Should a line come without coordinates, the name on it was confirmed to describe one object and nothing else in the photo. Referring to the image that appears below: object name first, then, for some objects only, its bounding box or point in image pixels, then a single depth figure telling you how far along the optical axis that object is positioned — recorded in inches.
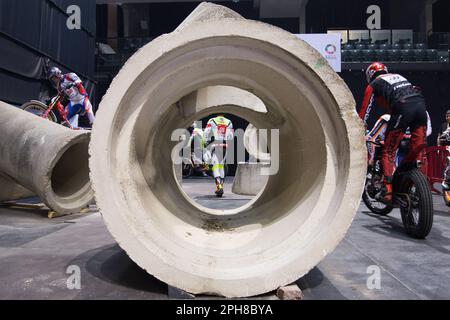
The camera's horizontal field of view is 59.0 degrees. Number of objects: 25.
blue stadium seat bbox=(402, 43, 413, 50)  624.7
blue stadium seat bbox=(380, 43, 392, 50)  633.0
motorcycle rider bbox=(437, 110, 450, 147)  323.8
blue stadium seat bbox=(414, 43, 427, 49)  625.3
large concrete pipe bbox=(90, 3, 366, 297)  82.3
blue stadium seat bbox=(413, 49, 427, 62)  585.3
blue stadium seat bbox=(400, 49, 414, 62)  586.2
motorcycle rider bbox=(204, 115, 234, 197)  310.4
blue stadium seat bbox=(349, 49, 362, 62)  598.9
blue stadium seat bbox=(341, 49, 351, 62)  600.7
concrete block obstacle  324.2
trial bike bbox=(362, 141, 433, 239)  142.0
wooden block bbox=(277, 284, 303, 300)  80.2
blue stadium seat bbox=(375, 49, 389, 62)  591.4
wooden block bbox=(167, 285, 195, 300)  81.9
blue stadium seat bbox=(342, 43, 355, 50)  642.1
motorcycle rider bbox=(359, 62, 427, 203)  157.4
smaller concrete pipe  180.7
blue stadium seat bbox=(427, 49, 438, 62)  581.3
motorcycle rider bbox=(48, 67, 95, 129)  294.7
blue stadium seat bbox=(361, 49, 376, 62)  597.2
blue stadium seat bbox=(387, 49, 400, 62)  586.9
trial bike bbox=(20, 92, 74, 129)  292.7
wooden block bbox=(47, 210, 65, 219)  191.8
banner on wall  512.7
